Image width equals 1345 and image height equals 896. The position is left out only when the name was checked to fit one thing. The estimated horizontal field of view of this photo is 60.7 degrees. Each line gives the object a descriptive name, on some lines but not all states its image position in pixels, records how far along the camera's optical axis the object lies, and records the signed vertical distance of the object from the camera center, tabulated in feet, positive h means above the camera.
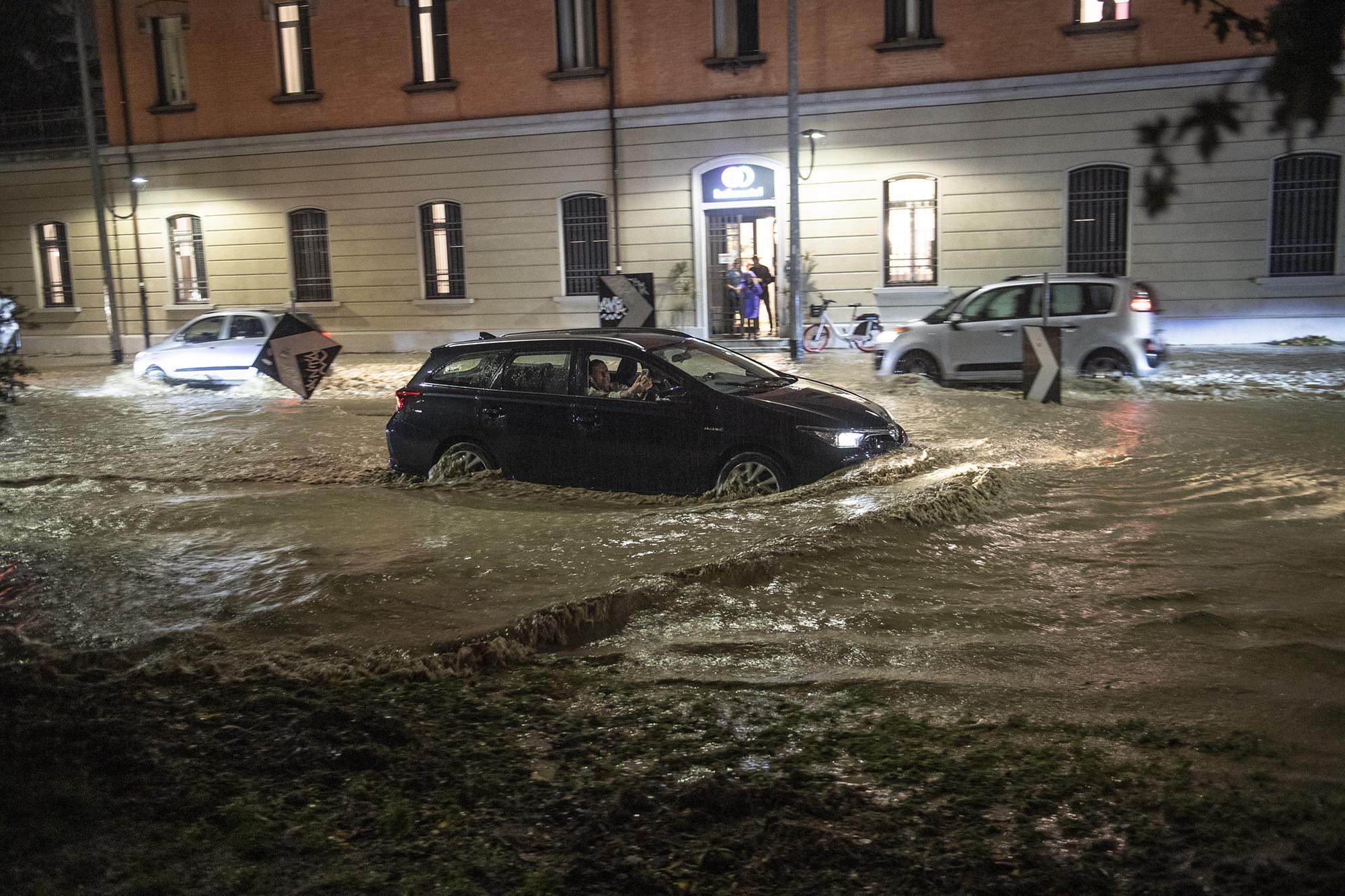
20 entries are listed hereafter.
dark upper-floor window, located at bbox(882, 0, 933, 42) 66.90 +13.61
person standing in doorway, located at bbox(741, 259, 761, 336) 70.95 -2.17
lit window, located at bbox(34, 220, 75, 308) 89.86 +1.37
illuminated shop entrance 70.74 +1.87
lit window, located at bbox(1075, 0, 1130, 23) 62.44 +12.83
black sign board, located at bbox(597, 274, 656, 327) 54.13 -1.64
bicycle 65.21 -4.25
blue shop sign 70.69 +4.71
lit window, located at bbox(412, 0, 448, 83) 76.59 +15.23
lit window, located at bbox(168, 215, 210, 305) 84.94 +1.37
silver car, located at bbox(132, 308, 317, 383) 60.90 -3.75
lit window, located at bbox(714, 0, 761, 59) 70.38 +14.11
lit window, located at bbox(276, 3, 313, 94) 79.82 +15.51
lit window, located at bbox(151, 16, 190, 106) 83.30 +15.68
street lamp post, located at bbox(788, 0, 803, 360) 61.93 +1.47
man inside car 29.73 -3.01
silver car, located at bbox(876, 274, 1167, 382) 47.67 -3.25
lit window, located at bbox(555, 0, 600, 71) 74.13 +14.74
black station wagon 27.53 -3.84
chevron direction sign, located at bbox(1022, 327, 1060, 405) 41.93 -4.11
